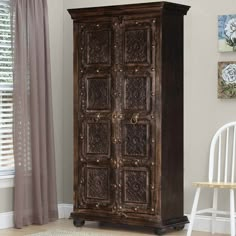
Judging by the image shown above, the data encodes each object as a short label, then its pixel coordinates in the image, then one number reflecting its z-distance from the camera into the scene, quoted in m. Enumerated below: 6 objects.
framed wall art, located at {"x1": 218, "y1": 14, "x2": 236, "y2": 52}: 7.70
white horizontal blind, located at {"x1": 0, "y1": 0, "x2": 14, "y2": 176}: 8.20
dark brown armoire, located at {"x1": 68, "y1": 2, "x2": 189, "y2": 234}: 7.66
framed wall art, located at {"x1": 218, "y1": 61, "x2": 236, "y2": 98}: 7.69
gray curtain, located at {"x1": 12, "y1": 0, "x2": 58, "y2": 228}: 8.15
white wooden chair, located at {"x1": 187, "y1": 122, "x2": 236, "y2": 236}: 7.57
